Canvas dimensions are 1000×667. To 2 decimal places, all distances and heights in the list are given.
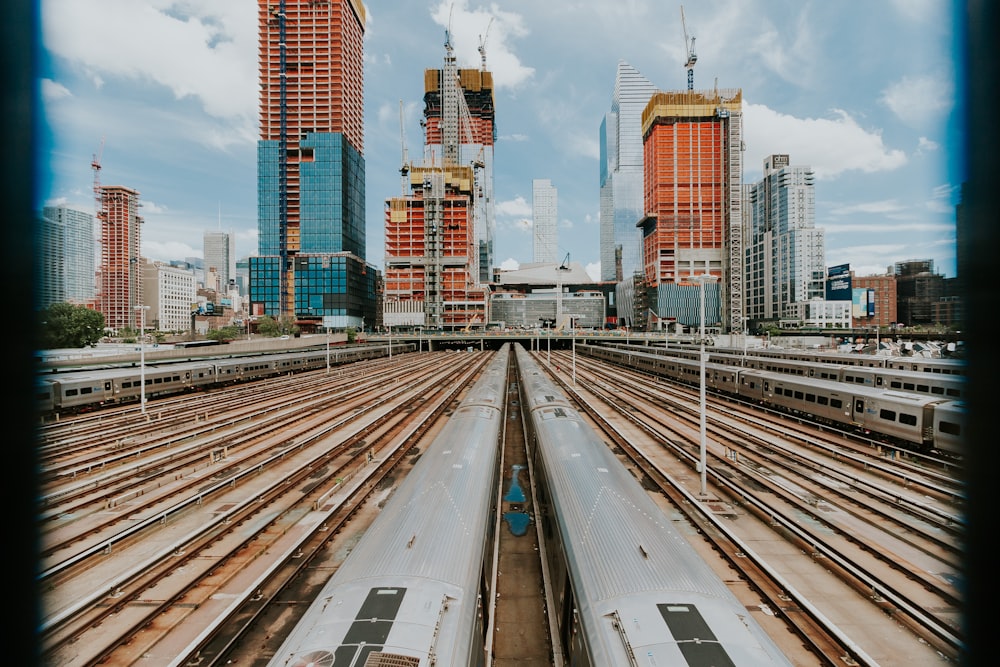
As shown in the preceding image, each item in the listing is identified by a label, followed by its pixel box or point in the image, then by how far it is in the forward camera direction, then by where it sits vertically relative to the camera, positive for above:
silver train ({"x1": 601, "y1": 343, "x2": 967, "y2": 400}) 22.53 -2.78
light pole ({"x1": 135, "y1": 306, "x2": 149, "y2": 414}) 25.83 -2.52
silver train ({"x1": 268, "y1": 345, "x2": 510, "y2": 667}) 4.73 -3.28
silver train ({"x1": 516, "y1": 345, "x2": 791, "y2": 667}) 4.74 -3.30
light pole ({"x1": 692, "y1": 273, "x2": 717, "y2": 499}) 14.08 -3.94
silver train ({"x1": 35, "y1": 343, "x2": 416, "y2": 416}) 26.02 -3.45
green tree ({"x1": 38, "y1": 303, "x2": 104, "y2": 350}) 53.66 +0.52
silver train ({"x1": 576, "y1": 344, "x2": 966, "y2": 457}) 17.42 -3.77
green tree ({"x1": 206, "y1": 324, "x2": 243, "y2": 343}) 89.89 -0.52
